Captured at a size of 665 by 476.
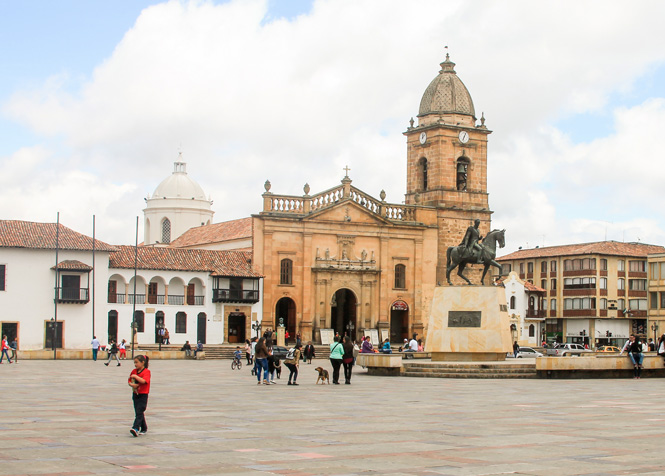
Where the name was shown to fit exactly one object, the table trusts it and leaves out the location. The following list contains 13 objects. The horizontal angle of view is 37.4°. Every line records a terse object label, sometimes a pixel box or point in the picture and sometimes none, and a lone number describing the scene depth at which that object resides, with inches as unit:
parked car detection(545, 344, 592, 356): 2143.1
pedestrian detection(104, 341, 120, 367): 1584.6
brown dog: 1025.7
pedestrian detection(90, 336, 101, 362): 1744.6
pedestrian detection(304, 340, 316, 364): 1765.5
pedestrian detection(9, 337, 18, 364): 1626.5
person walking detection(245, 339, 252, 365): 1581.0
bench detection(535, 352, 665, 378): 1145.4
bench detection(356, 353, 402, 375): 1229.1
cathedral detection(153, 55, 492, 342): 2492.6
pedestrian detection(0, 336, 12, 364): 1568.9
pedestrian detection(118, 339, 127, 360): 1726.1
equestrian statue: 1348.4
